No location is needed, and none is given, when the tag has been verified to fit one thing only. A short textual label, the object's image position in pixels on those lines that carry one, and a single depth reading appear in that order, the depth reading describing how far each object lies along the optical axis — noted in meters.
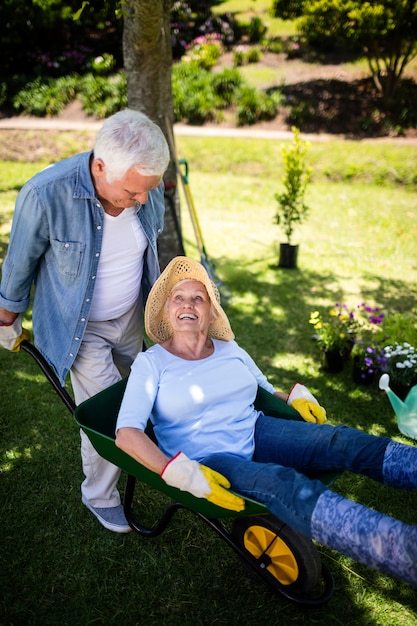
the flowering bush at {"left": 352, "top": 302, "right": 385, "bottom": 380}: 3.97
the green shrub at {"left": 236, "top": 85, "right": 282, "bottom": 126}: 11.70
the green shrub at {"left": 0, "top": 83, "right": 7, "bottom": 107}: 12.84
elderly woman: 1.83
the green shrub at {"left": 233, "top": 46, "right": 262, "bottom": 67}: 14.08
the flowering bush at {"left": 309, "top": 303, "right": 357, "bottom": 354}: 4.16
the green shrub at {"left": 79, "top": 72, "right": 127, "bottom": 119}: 12.05
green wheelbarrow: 2.12
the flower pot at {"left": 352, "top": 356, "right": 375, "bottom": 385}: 4.00
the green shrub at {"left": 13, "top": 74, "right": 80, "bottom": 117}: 12.54
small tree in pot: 5.80
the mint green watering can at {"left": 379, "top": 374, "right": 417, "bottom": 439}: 3.44
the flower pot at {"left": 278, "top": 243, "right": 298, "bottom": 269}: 6.05
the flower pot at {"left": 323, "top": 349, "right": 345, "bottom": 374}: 4.17
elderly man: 2.24
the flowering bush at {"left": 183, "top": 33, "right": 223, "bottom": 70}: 13.39
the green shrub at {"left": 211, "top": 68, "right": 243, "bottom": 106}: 12.08
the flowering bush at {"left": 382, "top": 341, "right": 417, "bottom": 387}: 3.74
